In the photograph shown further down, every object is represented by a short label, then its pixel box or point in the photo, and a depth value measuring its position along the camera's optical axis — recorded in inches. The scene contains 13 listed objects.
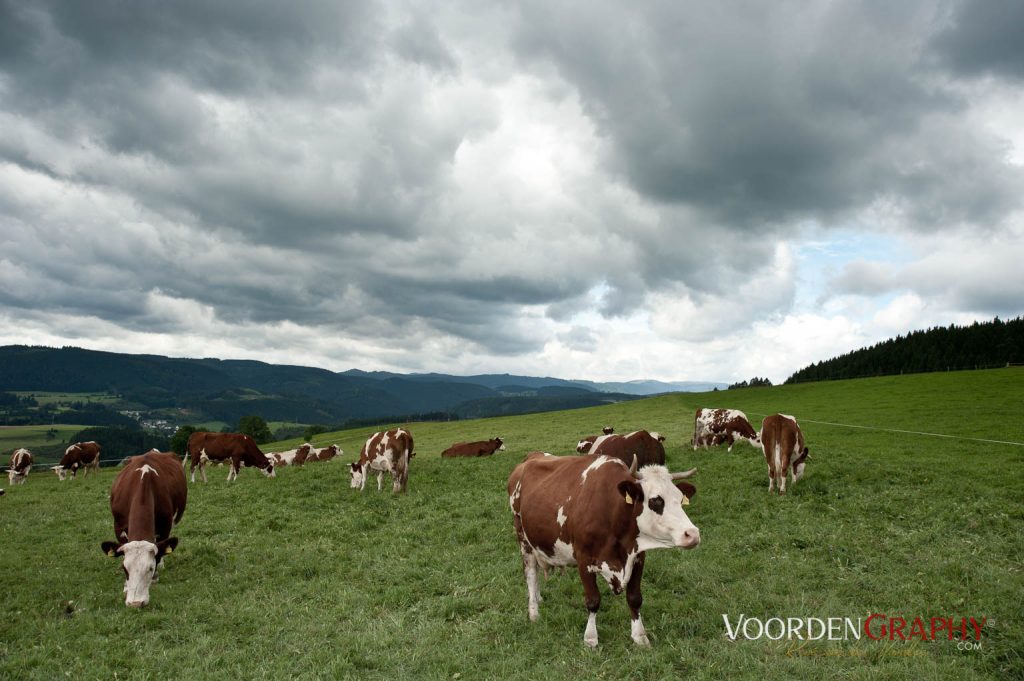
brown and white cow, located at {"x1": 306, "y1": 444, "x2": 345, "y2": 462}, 1545.3
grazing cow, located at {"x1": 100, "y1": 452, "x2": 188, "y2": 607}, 396.5
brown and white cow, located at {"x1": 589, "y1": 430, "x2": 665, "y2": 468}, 588.7
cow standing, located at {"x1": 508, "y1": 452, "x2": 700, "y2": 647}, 291.9
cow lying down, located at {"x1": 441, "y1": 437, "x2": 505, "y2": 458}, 1344.7
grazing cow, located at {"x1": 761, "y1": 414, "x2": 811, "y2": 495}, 681.0
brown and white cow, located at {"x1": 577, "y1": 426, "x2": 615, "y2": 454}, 1133.1
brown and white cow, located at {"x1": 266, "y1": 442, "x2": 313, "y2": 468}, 1467.0
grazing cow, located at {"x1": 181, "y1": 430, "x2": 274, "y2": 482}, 1029.2
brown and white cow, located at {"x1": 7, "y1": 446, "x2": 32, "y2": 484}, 1413.6
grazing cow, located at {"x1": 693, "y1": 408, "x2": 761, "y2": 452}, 1066.1
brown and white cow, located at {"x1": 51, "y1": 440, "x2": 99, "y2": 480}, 1348.4
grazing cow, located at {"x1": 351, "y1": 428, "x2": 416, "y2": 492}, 821.9
